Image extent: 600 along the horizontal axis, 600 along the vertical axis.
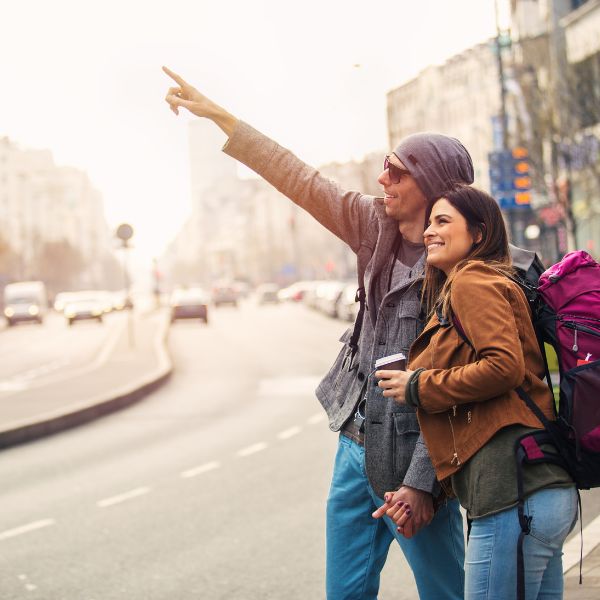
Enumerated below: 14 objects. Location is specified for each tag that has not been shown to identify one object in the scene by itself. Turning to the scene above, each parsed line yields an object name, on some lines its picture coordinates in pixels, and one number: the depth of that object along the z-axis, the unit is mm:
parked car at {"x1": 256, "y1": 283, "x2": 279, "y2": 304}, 88062
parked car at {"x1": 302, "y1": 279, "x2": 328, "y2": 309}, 61300
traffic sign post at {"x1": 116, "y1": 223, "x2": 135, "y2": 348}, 32031
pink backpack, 2939
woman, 2979
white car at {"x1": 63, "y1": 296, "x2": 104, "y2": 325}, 59375
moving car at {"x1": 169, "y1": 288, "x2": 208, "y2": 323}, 54469
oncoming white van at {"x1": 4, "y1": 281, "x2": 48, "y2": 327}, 62812
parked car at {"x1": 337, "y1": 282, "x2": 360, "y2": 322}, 46594
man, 3416
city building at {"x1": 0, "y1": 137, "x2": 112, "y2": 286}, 140000
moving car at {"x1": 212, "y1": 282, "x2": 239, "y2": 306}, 81562
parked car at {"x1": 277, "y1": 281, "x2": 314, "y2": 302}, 85544
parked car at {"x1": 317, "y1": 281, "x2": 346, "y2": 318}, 53062
